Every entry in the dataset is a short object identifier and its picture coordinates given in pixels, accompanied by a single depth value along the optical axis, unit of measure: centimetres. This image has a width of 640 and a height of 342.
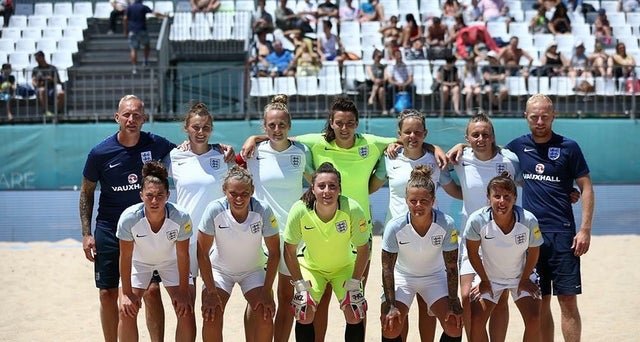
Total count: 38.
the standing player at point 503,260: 754
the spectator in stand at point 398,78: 1623
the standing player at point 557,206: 793
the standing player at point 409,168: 795
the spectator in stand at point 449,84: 1602
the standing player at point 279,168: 802
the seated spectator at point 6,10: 1964
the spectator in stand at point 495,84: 1619
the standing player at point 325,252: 755
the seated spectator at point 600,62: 1646
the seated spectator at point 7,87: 1627
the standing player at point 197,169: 801
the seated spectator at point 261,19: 1833
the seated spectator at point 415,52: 1748
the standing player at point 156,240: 750
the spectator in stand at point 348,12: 1881
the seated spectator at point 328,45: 1764
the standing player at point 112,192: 803
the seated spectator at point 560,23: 1894
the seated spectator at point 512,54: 1742
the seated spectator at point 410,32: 1777
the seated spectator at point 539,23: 1897
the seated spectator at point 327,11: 1872
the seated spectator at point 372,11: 1886
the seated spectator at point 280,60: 1691
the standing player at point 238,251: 752
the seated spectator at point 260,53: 1678
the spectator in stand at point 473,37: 1778
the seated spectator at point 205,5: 1927
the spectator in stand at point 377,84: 1608
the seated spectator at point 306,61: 1662
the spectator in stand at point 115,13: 1944
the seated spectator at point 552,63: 1650
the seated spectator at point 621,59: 1655
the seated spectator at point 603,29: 1852
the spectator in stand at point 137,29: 1831
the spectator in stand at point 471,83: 1606
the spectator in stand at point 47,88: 1617
